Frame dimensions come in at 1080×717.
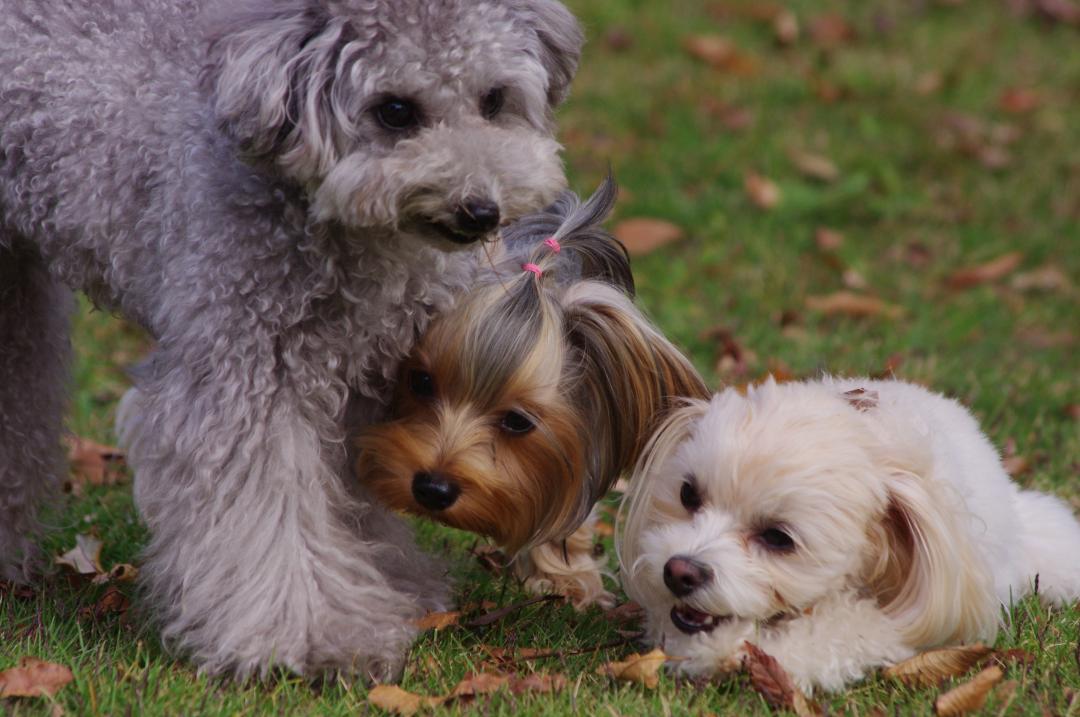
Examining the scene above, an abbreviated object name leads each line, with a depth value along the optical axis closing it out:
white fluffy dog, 6.31
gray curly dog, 5.91
